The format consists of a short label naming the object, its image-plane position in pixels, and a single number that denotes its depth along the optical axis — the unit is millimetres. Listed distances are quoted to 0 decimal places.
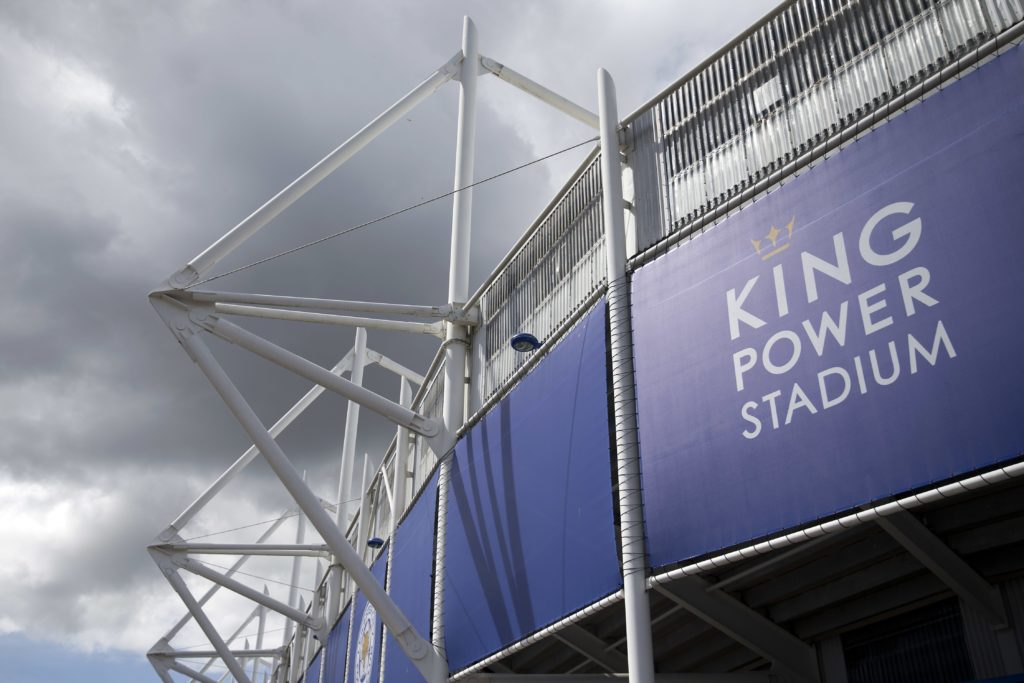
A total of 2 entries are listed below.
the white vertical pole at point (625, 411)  10492
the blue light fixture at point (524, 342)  14477
